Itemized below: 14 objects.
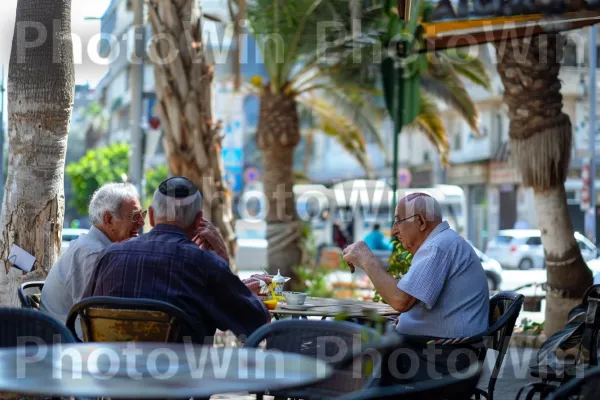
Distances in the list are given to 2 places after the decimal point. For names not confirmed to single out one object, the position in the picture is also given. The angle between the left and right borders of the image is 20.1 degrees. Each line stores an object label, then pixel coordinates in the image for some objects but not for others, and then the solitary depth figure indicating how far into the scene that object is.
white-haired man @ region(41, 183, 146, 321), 8.39
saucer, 9.54
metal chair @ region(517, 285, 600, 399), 8.58
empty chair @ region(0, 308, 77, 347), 6.20
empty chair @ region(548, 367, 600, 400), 4.70
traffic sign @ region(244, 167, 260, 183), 64.46
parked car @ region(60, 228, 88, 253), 33.24
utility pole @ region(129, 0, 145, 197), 22.61
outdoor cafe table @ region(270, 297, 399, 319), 9.09
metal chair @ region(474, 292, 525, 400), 8.08
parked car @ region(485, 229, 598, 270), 59.97
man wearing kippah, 6.78
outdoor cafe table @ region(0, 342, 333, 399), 4.50
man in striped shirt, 8.21
